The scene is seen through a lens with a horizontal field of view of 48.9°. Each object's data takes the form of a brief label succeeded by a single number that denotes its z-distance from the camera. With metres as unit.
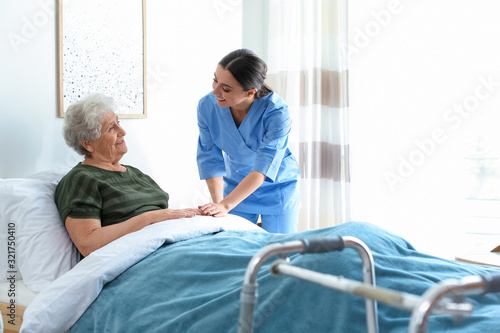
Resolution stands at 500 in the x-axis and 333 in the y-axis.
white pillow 1.70
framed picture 2.17
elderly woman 1.73
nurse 2.18
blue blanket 1.16
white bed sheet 1.48
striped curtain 3.25
